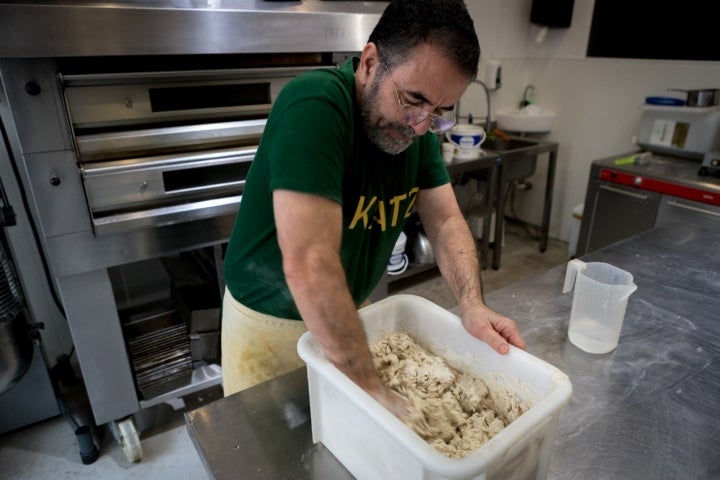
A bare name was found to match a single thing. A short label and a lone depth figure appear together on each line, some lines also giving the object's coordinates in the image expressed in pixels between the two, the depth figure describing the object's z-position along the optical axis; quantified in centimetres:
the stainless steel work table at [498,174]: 298
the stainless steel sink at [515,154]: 321
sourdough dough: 74
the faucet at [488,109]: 348
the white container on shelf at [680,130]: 275
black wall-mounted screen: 291
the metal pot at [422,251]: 305
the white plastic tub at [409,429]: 61
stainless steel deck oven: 138
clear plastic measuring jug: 108
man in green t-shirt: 79
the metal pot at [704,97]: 275
